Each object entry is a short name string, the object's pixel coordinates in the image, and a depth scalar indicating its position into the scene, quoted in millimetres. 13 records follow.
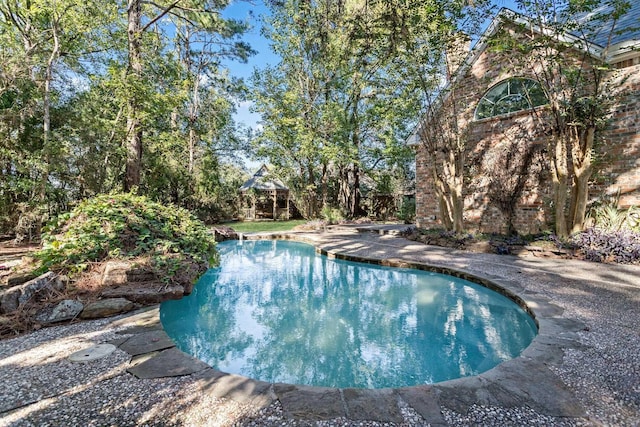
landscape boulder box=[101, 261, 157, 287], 4383
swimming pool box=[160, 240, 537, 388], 3184
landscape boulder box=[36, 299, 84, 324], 3514
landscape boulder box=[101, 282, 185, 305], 4098
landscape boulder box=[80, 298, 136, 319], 3697
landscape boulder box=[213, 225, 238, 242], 13102
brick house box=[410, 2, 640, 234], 7535
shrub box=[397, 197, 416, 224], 17594
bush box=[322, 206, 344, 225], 18297
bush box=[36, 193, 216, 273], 4576
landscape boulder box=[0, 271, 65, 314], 3553
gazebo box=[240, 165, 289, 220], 22655
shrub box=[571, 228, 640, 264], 6238
